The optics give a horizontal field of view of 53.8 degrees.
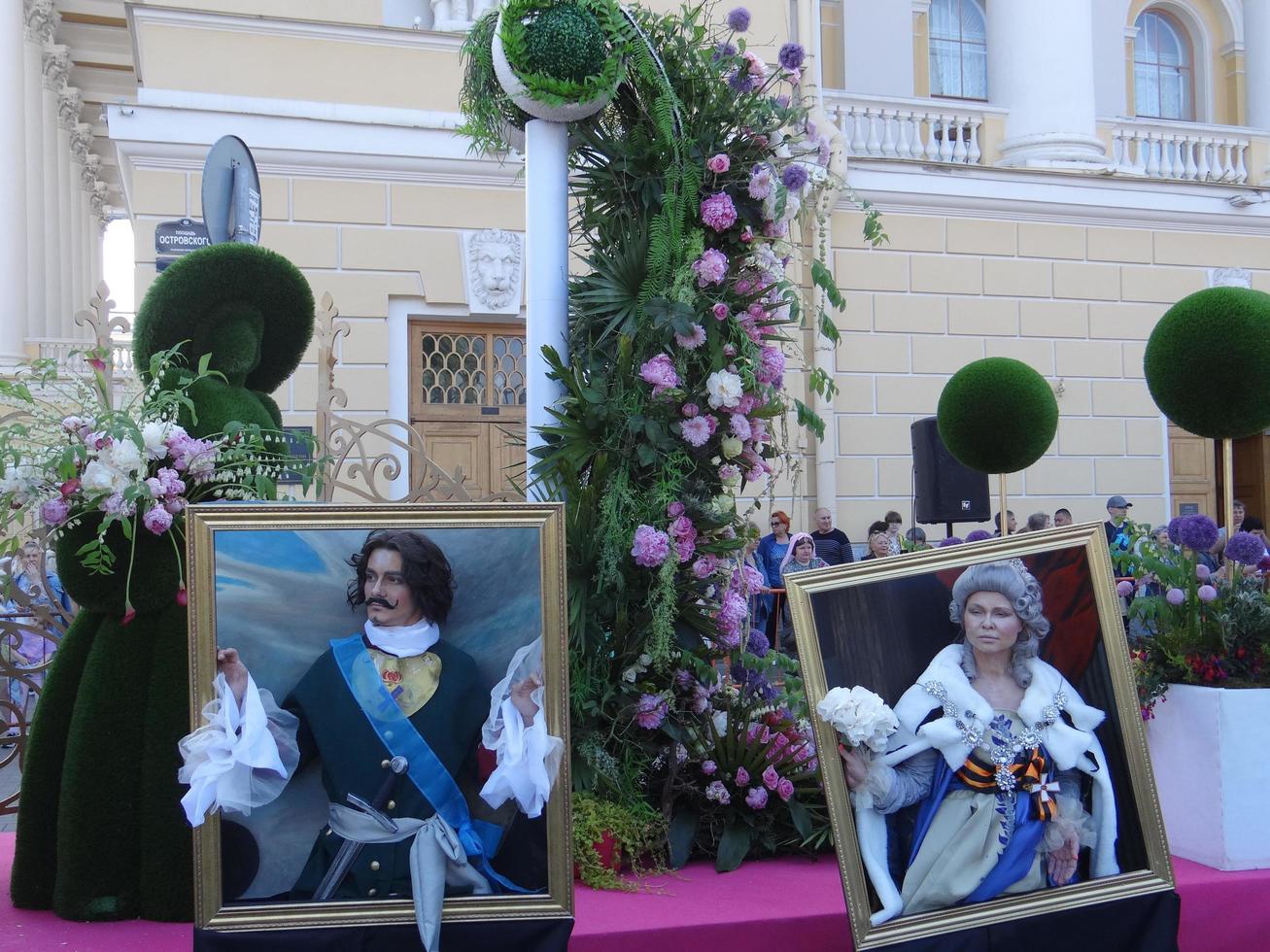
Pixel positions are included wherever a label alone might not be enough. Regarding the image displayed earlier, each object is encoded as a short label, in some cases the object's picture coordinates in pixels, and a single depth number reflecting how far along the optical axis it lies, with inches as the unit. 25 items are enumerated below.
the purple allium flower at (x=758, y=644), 176.2
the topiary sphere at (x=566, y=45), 157.8
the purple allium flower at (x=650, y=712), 153.3
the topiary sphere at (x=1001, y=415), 214.8
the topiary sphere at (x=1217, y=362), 173.5
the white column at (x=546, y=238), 166.1
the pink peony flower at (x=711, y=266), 156.7
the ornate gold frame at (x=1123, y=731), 119.7
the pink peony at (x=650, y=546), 150.3
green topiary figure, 133.6
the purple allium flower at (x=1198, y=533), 162.7
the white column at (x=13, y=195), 527.2
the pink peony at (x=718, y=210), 159.0
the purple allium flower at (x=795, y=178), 164.2
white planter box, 153.4
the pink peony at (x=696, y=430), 155.3
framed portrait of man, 114.2
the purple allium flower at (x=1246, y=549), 163.0
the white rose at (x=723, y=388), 154.8
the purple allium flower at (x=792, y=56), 161.8
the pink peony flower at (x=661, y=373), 152.7
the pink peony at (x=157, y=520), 131.6
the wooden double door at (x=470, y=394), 371.6
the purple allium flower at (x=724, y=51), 164.7
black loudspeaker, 330.6
